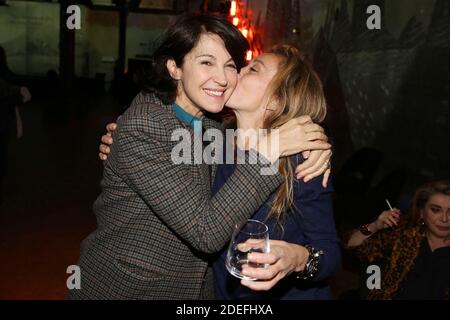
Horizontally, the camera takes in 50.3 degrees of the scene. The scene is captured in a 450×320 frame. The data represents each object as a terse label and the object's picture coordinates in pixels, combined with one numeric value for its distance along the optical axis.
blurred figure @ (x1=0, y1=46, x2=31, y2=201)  4.87
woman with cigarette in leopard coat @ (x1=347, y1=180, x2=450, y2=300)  2.42
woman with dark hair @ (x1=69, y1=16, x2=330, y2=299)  1.32
